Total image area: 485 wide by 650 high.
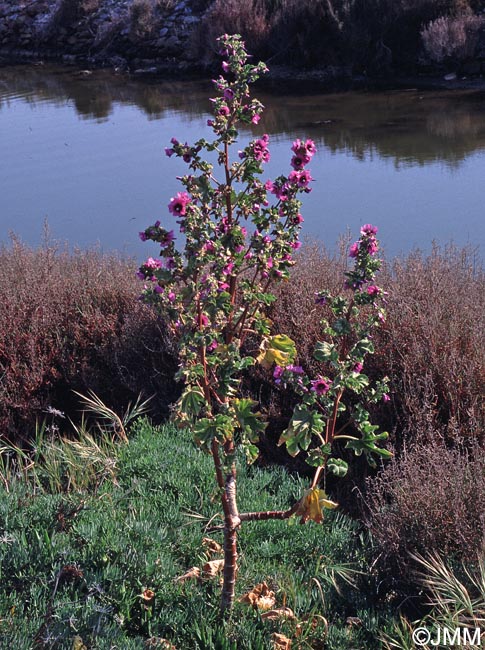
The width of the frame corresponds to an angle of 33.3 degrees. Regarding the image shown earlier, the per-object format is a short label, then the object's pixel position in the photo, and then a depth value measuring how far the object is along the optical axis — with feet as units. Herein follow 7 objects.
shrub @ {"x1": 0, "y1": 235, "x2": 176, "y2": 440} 15.03
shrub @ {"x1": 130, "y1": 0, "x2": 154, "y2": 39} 69.56
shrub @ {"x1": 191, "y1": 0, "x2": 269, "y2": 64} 58.85
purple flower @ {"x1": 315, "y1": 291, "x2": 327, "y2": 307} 8.92
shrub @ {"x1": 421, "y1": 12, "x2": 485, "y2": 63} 47.09
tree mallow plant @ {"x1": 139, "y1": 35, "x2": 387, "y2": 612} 8.09
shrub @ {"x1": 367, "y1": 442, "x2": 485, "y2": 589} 9.09
